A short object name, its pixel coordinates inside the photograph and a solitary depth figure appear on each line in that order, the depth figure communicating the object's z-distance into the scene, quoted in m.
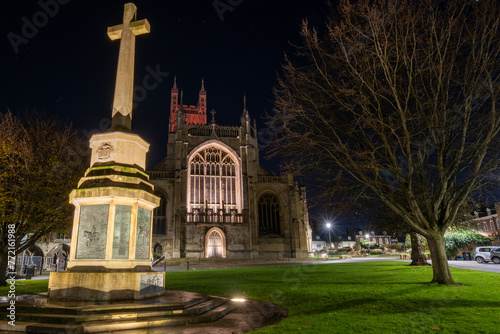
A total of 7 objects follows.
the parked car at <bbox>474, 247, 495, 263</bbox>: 26.36
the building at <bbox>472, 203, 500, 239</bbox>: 46.91
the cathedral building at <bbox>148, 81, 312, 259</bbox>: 37.81
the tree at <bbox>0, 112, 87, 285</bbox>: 13.80
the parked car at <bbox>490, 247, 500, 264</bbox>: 25.34
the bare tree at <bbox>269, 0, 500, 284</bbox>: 10.53
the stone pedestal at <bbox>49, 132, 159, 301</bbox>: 7.05
